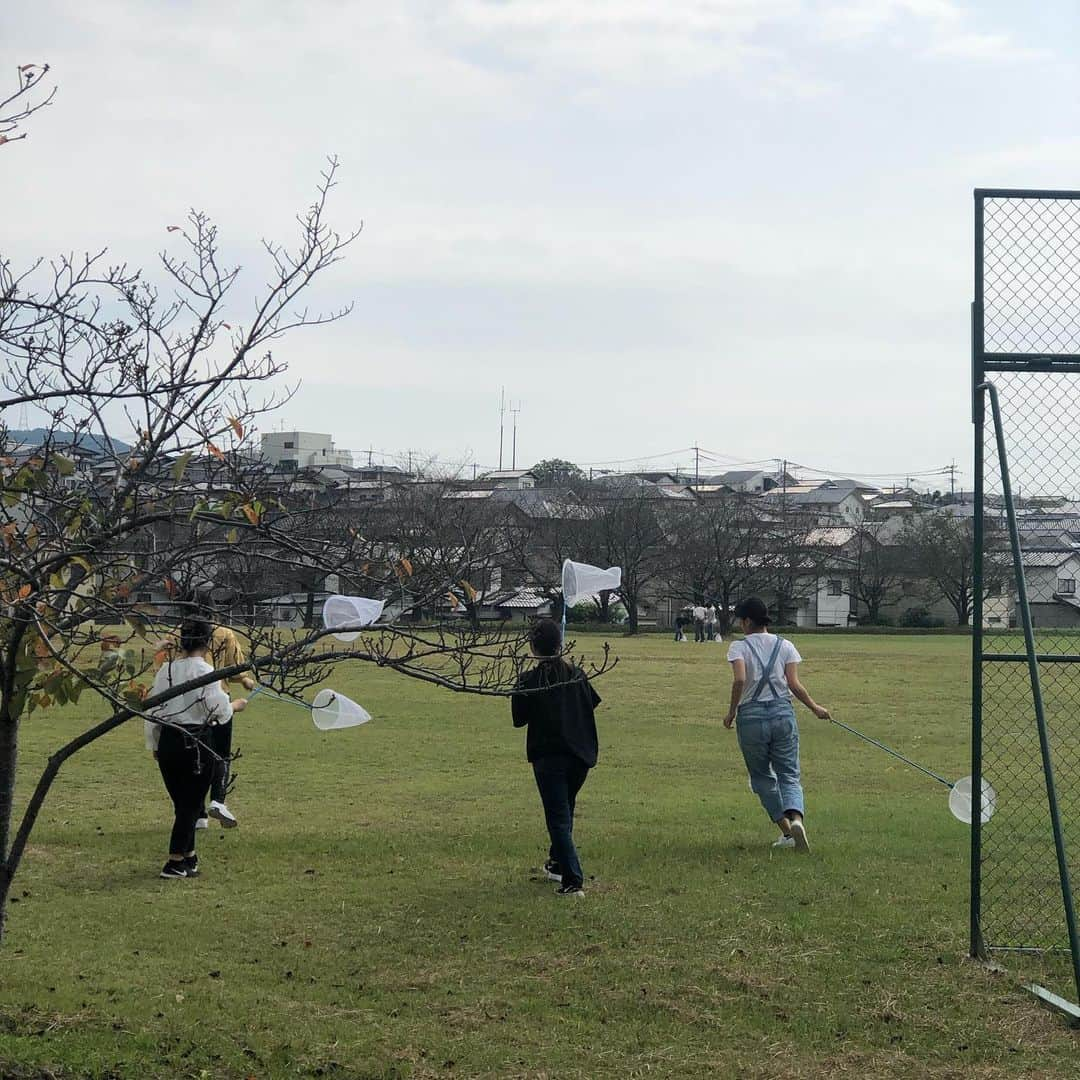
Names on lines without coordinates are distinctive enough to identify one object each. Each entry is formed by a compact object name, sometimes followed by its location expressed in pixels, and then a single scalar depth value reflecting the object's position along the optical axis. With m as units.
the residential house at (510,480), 82.44
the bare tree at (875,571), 75.44
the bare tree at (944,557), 71.62
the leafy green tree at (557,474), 86.44
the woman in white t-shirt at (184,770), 8.43
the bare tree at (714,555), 72.31
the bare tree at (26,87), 4.91
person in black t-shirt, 8.12
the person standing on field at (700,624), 55.00
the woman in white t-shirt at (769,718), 9.34
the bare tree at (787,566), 72.56
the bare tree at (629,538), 71.94
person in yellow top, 8.91
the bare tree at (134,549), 4.64
